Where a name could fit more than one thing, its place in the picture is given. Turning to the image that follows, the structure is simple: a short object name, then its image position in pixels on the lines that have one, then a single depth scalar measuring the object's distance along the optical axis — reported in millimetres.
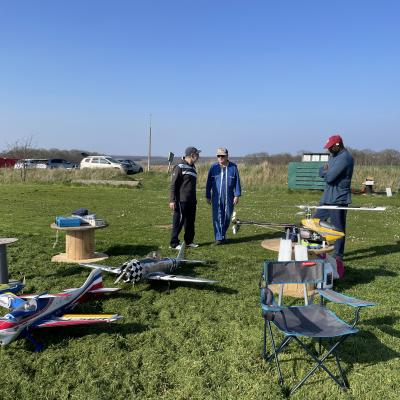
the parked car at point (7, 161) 36984
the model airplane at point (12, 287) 4668
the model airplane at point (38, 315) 3766
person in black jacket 8141
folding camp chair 3301
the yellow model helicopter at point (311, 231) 5320
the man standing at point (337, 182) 6591
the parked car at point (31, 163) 30166
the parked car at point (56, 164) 36912
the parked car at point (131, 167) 32506
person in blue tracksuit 8539
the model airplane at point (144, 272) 5500
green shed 23328
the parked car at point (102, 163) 31828
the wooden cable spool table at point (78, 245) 7062
